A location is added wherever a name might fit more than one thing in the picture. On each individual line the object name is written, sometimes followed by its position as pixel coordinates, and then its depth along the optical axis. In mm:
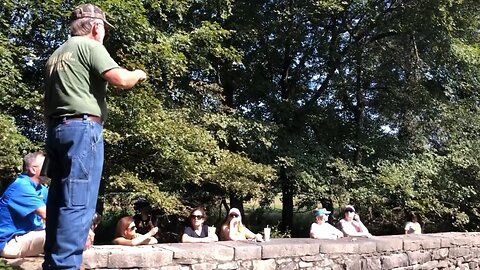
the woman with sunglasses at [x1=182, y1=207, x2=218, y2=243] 7231
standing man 2514
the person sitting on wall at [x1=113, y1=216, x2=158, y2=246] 5981
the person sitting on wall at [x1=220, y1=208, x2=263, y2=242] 7340
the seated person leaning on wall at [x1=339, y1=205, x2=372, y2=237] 8195
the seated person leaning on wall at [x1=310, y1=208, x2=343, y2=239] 7402
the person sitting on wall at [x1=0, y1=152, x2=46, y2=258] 4039
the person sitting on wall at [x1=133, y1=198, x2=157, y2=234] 7301
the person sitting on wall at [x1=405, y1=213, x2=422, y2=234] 9961
